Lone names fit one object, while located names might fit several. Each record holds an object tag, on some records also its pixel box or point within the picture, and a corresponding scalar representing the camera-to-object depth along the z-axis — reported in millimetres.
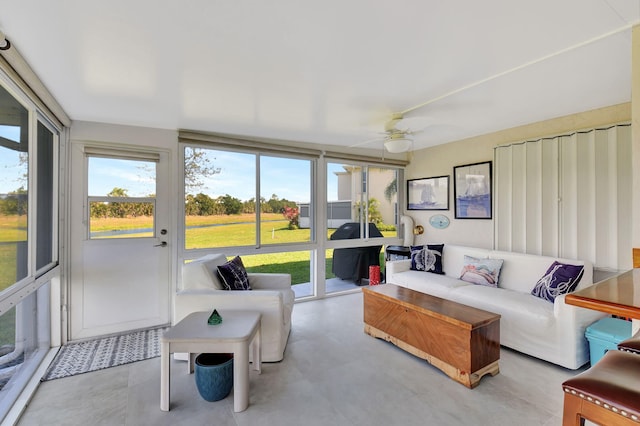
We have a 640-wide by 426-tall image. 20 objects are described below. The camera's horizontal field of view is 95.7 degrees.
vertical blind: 2744
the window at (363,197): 4590
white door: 3086
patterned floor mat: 2480
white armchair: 2516
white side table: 1920
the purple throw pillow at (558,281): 2688
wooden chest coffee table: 2186
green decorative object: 2154
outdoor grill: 4867
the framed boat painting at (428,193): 4473
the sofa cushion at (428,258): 4016
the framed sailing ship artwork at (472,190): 3896
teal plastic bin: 2213
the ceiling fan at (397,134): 2938
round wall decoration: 4457
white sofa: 2375
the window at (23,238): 1933
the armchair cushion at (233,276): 2762
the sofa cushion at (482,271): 3332
